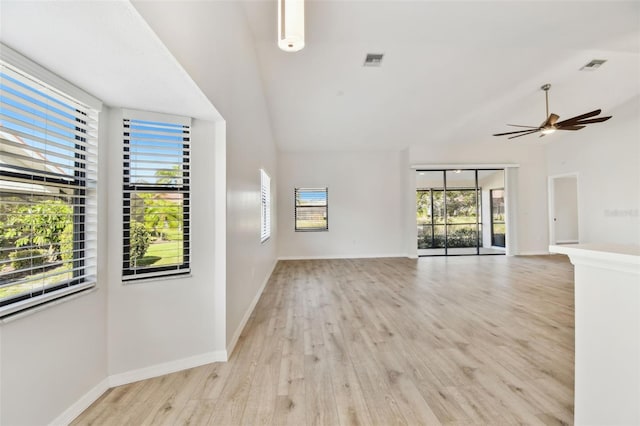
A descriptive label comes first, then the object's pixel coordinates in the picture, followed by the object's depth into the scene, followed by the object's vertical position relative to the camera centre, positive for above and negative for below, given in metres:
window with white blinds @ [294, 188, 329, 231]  7.64 +0.18
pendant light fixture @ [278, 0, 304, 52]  1.26 +0.90
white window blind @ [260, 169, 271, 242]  4.93 +0.18
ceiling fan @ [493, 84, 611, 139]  4.35 +1.50
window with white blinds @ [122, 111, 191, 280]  1.97 +0.16
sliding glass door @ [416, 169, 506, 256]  7.75 +0.18
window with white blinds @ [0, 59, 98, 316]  1.30 +0.14
